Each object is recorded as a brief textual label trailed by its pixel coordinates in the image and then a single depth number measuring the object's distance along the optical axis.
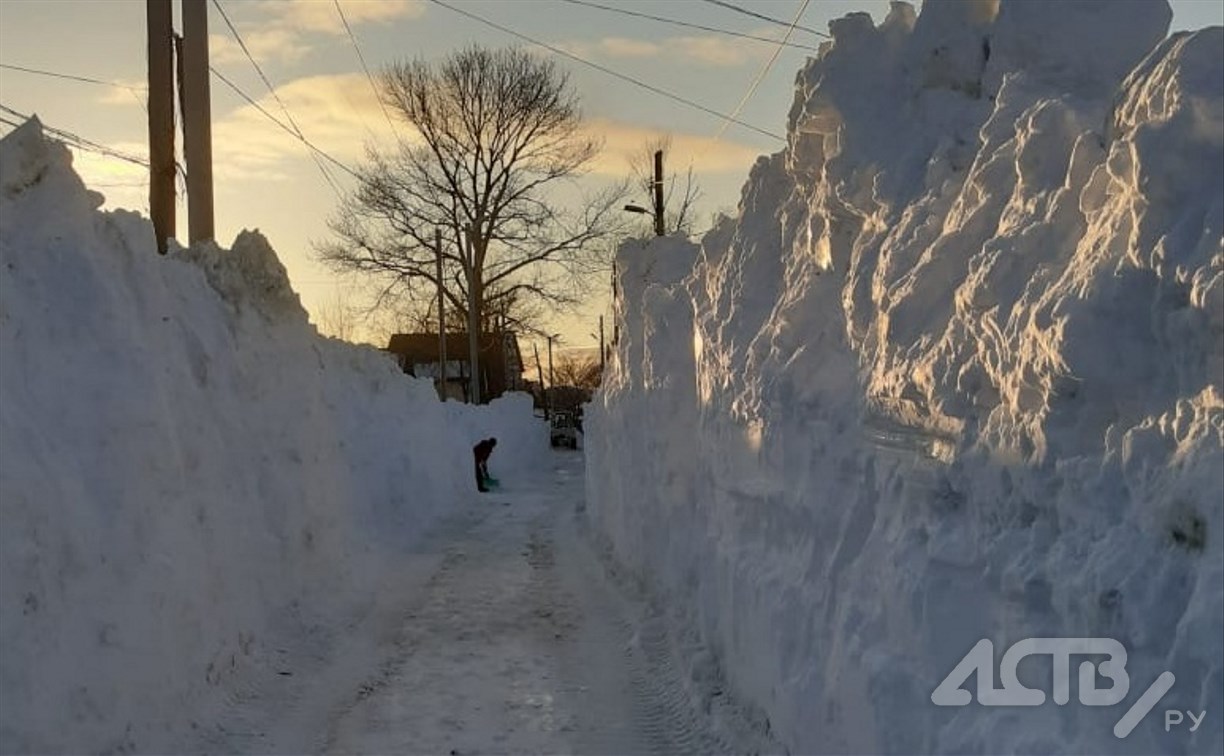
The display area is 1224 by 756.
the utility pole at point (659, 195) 36.78
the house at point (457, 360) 65.50
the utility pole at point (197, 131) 13.44
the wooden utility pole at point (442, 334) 40.34
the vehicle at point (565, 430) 61.12
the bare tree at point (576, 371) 99.19
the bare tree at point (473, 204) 42.72
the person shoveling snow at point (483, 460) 28.28
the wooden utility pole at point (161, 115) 12.94
